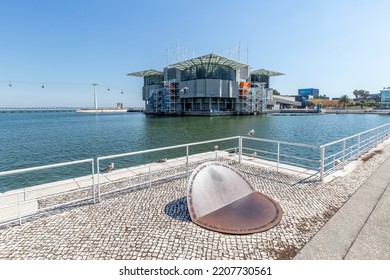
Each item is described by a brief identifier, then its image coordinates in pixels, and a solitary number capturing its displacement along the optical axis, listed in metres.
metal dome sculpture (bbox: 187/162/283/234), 4.62
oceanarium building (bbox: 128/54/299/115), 75.25
